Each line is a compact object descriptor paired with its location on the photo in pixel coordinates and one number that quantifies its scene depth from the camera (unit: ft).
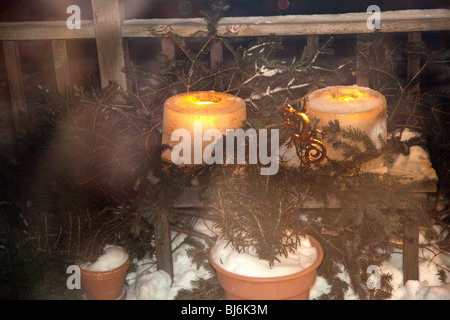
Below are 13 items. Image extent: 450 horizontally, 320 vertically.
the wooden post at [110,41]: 10.86
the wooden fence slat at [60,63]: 11.56
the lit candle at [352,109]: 8.20
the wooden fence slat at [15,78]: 11.84
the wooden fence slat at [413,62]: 10.65
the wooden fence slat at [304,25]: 10.52
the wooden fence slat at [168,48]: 10.96
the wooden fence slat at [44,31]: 11.12
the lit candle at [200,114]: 8.19
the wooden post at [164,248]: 9.36
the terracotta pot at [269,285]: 7.71
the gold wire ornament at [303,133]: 7.95
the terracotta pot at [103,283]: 8.74
